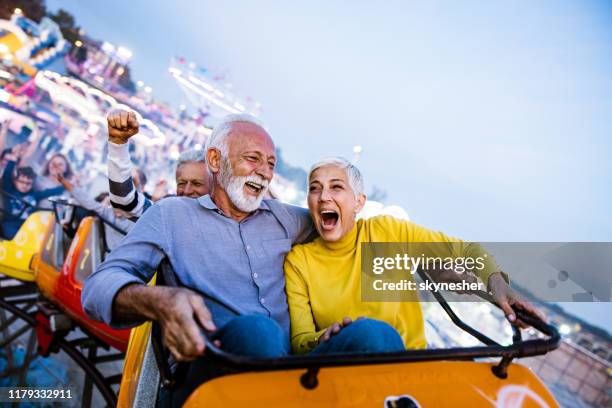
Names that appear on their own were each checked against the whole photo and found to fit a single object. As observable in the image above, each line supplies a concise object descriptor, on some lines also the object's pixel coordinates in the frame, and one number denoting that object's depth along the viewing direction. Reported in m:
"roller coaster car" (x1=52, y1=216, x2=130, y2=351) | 2.81
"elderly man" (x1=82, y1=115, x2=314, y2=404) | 1.03
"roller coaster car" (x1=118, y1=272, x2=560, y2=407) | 0.85
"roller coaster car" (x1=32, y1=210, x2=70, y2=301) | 3.44
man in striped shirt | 2.08
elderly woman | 1.69
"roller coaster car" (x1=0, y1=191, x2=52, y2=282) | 3.71
